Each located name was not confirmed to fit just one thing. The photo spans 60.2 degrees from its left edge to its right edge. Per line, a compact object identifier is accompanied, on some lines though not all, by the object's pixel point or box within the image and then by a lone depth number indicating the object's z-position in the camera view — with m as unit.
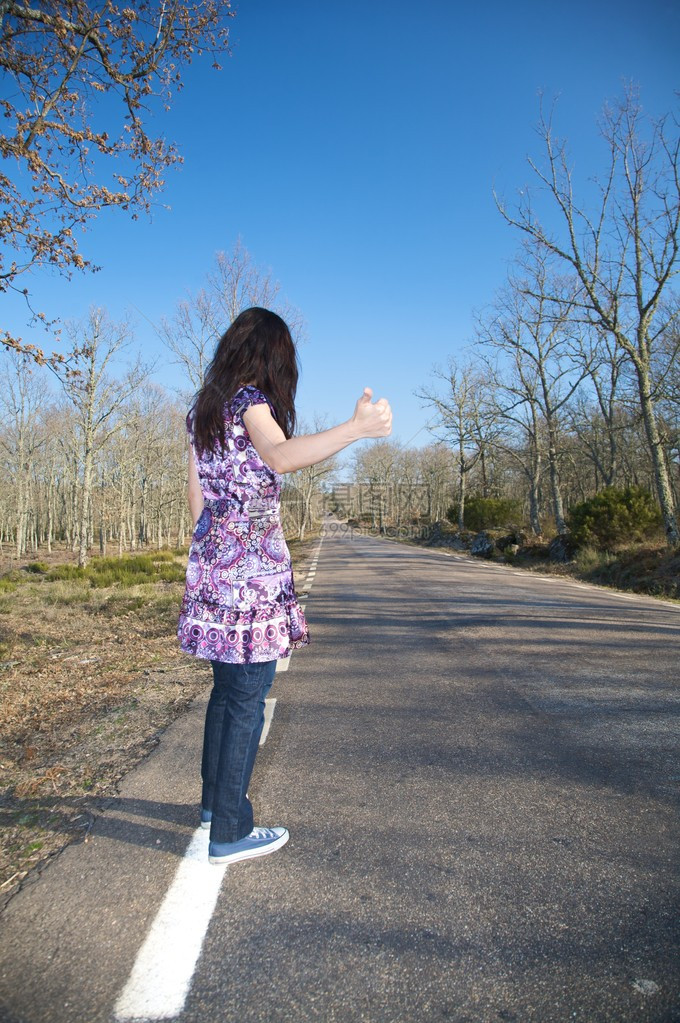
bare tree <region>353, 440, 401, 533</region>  68.75
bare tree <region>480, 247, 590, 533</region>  26.25
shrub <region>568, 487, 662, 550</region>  16.97
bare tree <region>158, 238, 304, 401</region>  23.42
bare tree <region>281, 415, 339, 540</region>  46.62
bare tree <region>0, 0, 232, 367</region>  5.43
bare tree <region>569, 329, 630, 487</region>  28.53
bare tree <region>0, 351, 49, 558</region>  40.25
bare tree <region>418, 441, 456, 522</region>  56.44
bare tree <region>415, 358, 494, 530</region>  33.56
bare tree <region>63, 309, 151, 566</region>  26.05
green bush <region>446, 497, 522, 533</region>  31.51
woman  2.09
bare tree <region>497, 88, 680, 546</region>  14.97
